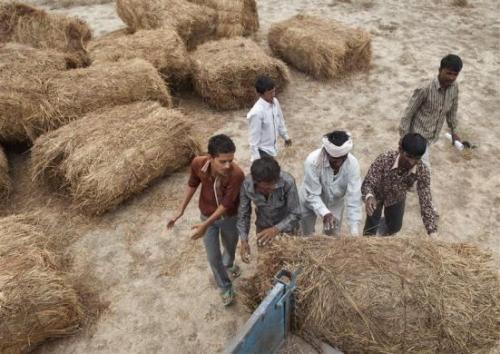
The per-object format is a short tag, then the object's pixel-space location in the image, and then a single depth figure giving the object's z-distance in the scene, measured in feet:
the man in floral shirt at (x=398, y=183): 11.34
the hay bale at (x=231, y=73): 23.84
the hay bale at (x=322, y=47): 26.58
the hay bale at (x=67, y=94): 19.72
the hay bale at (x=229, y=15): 30.32
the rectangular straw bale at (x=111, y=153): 17.21
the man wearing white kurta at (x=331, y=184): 11.62
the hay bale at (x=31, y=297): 11.92
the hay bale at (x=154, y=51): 24.11
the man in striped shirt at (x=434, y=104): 14.30
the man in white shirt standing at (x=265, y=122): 15.70
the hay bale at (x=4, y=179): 18.61
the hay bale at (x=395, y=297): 8.84
